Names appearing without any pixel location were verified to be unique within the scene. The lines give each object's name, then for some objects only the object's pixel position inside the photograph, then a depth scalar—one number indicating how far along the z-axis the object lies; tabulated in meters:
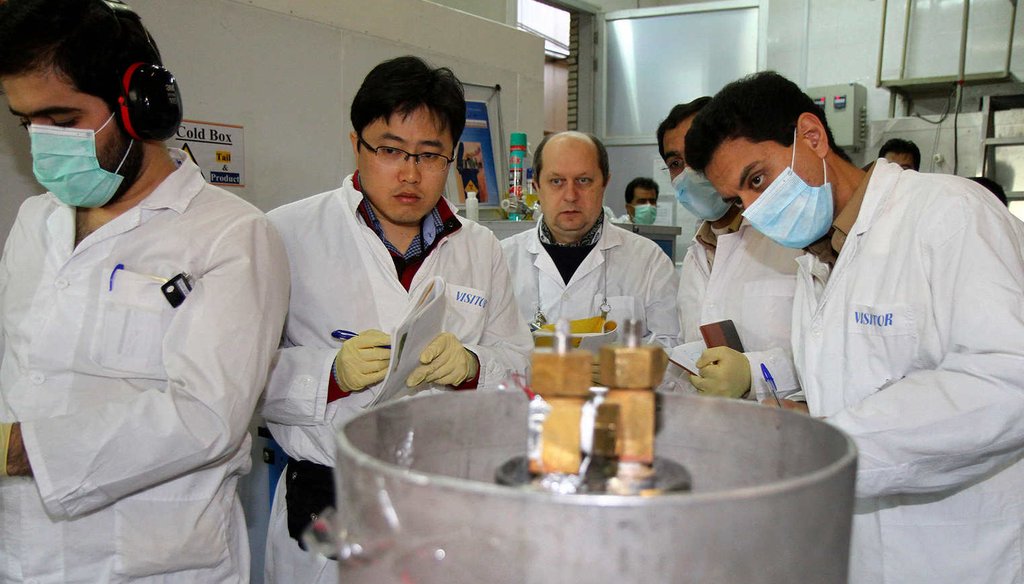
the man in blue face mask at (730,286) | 1.73
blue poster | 3.11
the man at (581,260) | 2.55
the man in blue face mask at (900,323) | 1.11
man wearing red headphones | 1.20
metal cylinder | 0.52
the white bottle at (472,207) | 2.84
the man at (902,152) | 4.60
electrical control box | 5.93
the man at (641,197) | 5.42
